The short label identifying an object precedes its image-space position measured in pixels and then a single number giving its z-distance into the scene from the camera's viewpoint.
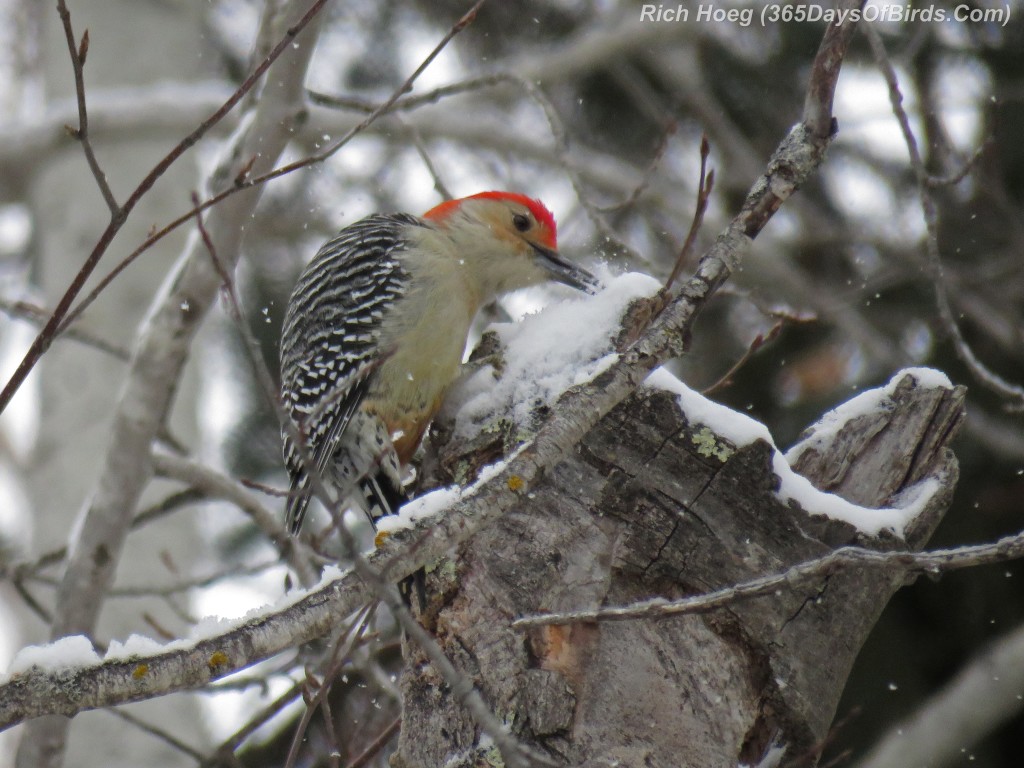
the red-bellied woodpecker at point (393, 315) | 8.39
